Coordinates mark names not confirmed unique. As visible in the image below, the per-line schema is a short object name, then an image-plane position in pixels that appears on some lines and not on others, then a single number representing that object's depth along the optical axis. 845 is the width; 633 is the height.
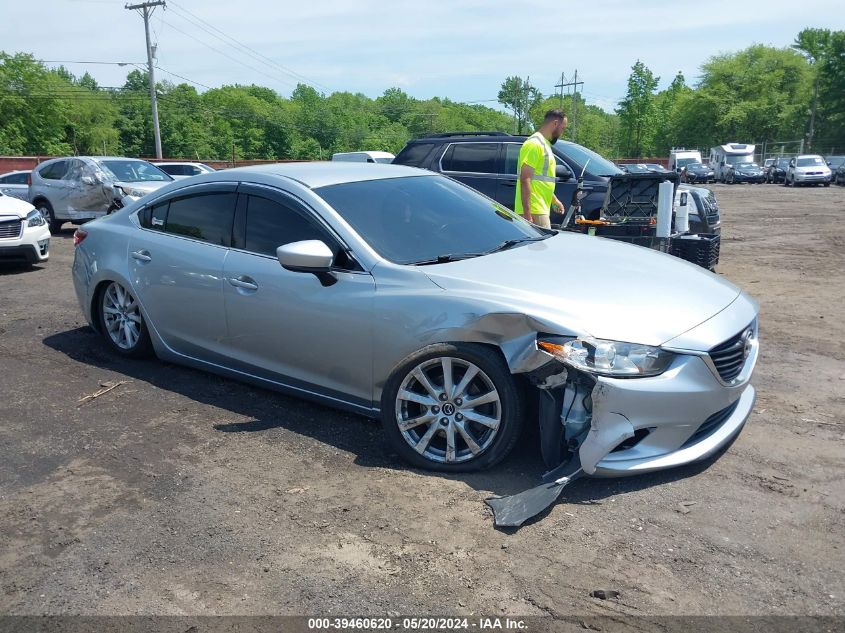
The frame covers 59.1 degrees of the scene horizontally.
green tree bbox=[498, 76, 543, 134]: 102.69
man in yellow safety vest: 7.44
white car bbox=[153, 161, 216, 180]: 22.82
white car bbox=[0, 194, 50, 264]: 10.59
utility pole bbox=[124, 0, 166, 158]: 48.37
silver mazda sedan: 3.55
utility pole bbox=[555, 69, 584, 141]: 86.40
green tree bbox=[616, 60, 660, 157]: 87.94
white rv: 49.19
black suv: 10.09
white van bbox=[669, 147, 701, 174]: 49.53
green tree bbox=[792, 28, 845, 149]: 67.19
